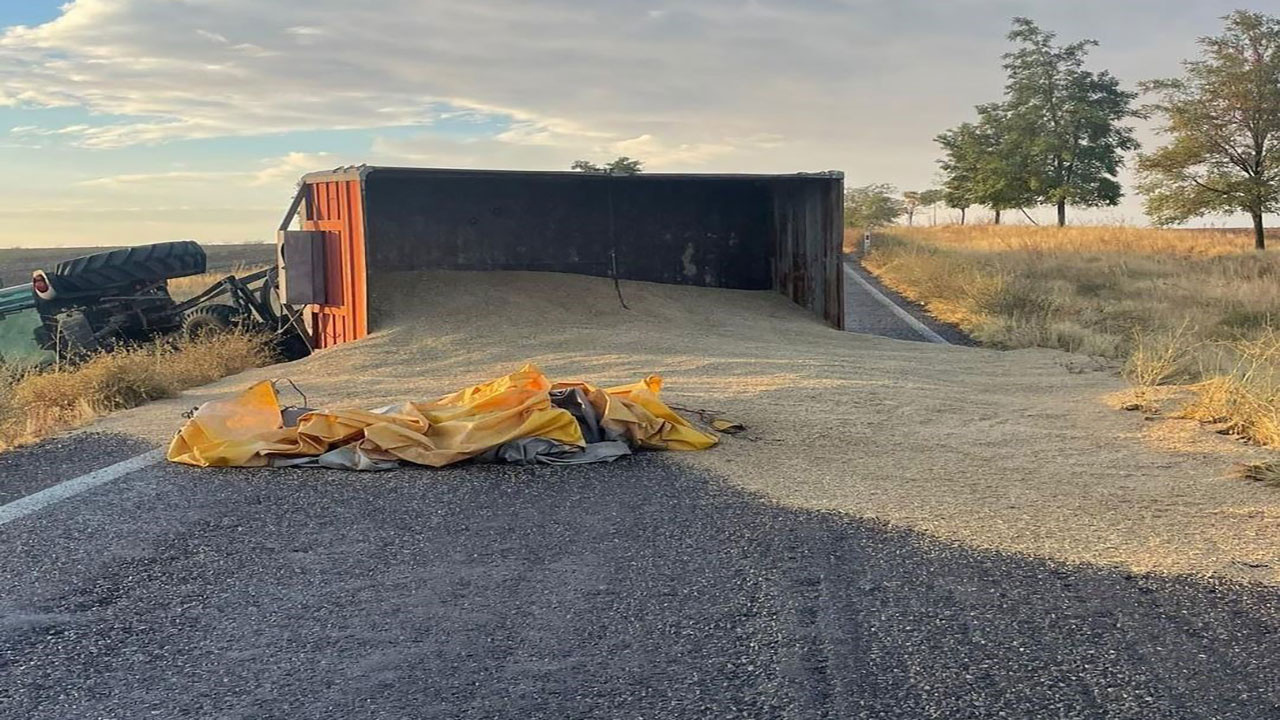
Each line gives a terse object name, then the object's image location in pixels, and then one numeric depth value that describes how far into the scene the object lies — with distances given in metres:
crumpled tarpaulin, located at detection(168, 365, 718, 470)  6.75
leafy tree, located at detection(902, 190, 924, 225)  73.12
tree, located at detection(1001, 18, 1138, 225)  42.84
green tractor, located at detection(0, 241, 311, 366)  13.08
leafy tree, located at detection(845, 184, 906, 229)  73.69
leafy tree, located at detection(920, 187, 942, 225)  57.34
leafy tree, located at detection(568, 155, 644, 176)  36.46
